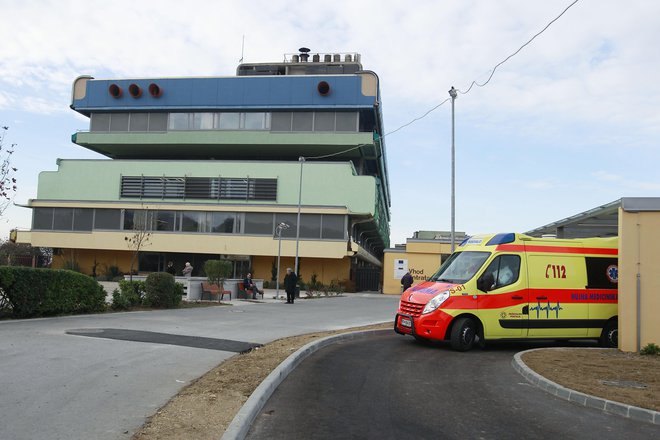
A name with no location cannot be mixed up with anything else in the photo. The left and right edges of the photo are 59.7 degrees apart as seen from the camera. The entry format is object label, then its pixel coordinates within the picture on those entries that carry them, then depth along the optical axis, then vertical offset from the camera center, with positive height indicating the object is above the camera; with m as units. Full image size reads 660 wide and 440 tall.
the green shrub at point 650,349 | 11.29 -1.50
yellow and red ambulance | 12.05 -0.57
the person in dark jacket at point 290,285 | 26.53 -1.19
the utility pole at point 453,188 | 23.02 +3.12
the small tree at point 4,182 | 13.02 +1.52
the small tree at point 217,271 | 23.80 -0.60
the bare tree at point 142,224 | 26.75 +1.55
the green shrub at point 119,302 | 17.03 -1.46
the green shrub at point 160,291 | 18.62 -1.20
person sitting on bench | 28.27 -1.40
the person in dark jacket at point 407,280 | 27.48 -0.78
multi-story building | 45.50 +6.48
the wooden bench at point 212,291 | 24.14 -1.44
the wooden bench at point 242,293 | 28.30 -1.75
